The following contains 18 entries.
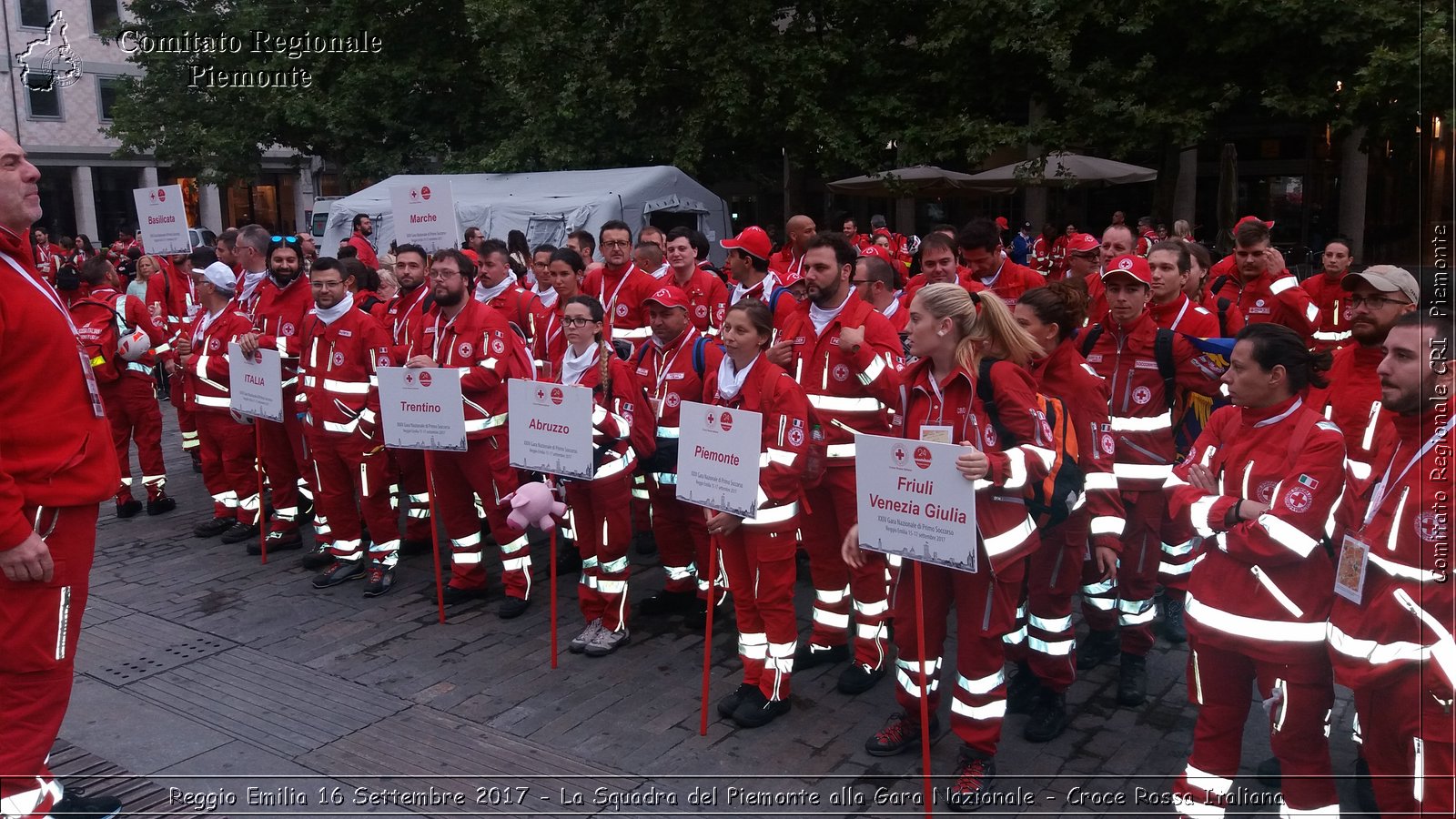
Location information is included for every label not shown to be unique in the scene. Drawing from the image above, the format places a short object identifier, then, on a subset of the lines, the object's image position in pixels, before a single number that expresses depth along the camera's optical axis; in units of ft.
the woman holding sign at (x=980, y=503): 14.70
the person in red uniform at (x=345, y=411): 24.80
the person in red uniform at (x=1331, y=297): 29.30
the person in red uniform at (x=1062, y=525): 17.10
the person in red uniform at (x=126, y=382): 30.40
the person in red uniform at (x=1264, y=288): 26.55
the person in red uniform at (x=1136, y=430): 19.61
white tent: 68.95
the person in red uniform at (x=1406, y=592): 10.69
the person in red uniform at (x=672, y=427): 21.27
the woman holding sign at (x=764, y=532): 17.33
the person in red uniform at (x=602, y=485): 20.72
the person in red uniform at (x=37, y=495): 12.36
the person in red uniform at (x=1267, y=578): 12.12
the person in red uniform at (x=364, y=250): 40.57
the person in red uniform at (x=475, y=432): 23.27
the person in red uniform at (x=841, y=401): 19.22
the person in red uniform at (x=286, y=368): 27.40
